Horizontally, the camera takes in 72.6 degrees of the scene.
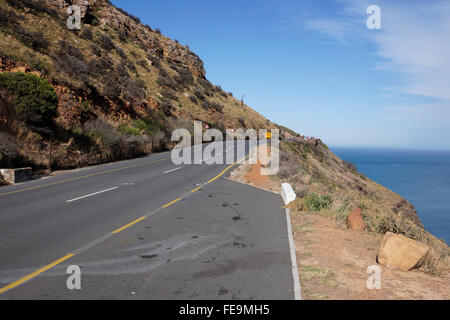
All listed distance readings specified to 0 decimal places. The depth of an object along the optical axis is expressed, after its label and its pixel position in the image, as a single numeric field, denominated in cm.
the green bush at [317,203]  992
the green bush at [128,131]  2309
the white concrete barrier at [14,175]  1245
